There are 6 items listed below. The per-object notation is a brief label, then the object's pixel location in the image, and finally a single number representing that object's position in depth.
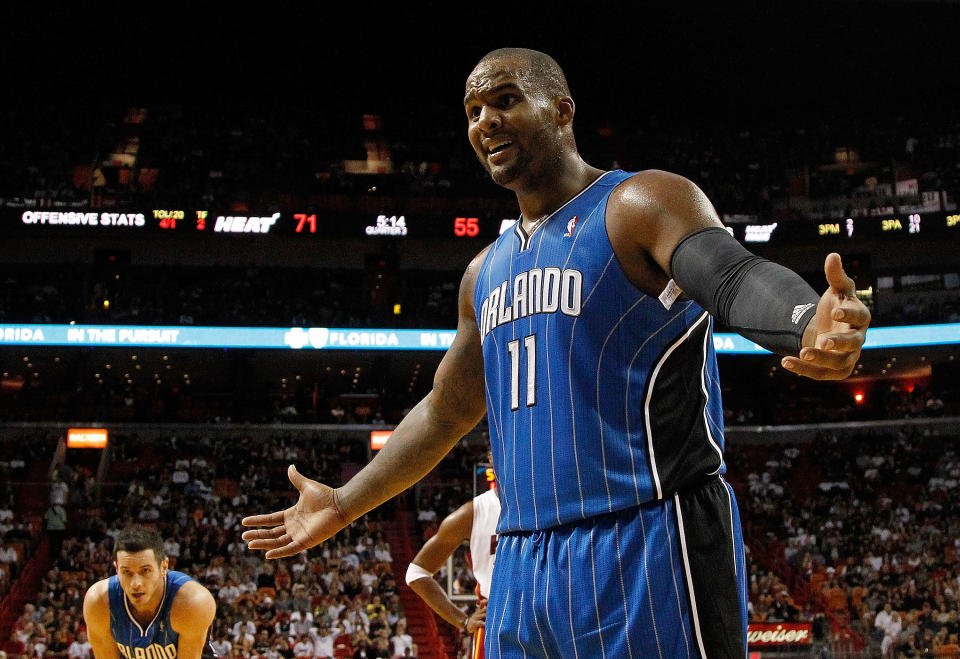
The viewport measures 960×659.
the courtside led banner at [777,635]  10.30
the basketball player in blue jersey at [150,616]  5.13
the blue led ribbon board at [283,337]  25.28
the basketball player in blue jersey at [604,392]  2.03
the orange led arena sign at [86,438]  24.94
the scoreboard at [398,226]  27.50
